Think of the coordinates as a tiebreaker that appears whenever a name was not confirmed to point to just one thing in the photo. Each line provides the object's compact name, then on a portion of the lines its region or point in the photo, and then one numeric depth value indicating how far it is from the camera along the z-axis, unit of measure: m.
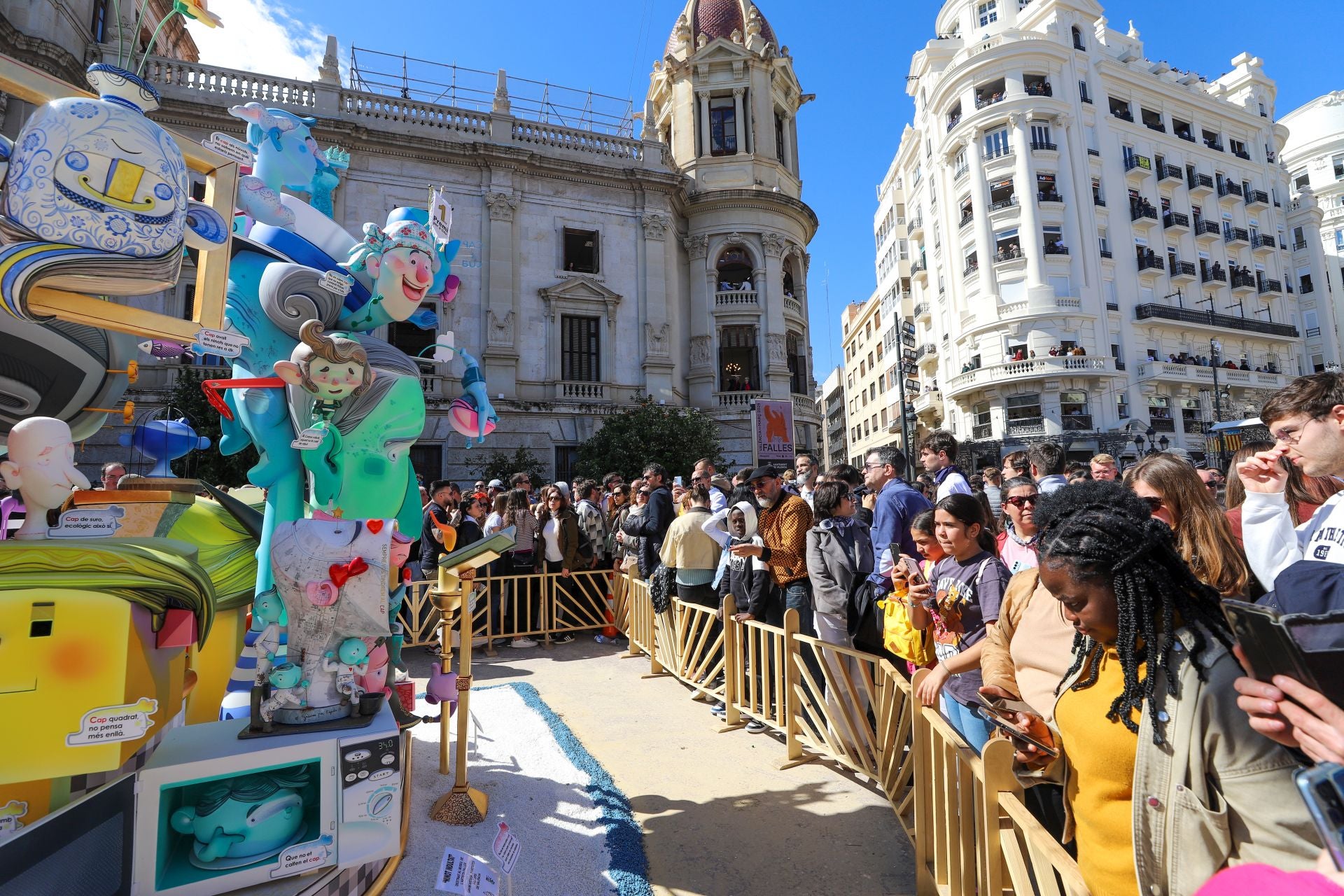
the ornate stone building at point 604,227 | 19.45
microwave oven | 2.39
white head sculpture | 2.67
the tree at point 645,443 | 19.30
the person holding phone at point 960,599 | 3.14
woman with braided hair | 1.48
